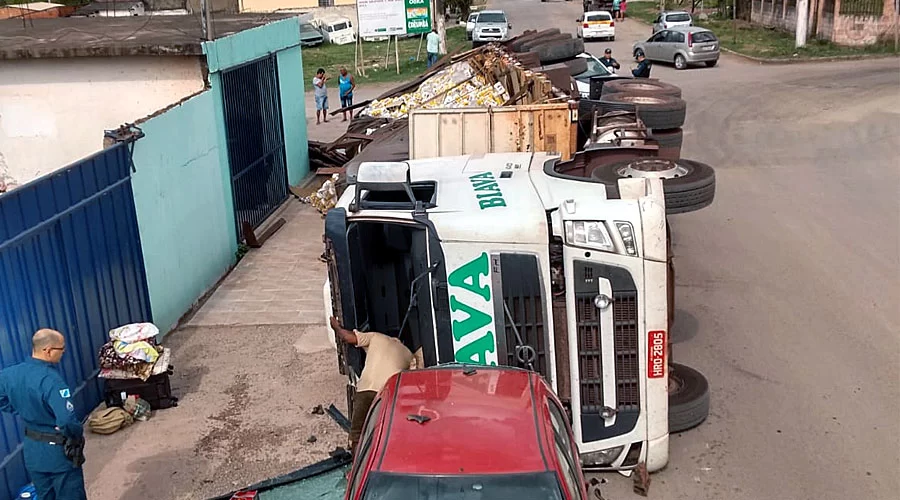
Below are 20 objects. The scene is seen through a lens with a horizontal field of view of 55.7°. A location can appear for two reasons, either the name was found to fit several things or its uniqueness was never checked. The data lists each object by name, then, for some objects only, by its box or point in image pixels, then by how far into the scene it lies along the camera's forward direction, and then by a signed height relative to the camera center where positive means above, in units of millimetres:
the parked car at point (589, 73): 18155 -1821
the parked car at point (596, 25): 39219 -1598
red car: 4137 -2221
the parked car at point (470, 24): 41444 -1383
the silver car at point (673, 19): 37094 -1415
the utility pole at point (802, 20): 32094 -1432
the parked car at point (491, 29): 38406 -1520
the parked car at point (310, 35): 44750 -1702
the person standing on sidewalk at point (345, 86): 24250 -2334
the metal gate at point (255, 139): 13172 -2164
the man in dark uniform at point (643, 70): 23719 -2210
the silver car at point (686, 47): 29828 -2084
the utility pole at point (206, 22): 12234 -217
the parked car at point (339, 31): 46562 -1607
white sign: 32469 -676
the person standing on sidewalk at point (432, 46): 32062 -1791
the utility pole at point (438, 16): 35969 -817
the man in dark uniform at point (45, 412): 5512 -2489
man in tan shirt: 6332 -2641
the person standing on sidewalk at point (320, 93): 23597 -2456
